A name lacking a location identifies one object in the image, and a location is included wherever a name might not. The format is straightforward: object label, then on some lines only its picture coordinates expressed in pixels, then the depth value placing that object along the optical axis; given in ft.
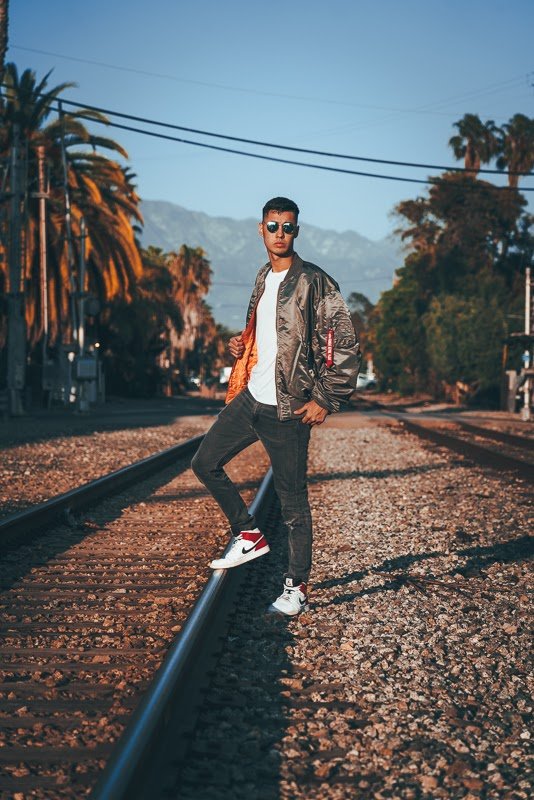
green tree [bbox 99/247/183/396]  150.00
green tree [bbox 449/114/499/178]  201.67
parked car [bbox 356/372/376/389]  327.45
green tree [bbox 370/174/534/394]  157.58
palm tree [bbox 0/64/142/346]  106.32
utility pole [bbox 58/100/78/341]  98.89
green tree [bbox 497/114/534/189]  198.39
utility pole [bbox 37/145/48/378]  100.12
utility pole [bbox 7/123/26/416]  84.80
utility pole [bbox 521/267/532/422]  107.55
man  15.98
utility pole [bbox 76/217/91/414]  97.30
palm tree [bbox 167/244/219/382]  257.34
